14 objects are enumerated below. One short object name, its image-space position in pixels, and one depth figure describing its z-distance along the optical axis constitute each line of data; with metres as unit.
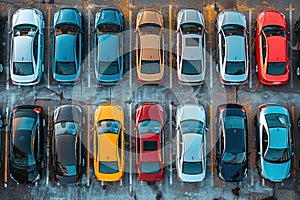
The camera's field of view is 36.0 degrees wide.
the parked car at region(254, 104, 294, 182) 19.66
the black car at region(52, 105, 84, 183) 19.62
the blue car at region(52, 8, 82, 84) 20.30
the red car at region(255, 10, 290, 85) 20.41
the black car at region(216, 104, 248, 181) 19.77
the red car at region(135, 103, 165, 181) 19.92
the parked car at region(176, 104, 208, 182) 19.83
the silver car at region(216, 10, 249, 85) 20.42
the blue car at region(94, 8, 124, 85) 20.42
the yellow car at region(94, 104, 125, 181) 19.80
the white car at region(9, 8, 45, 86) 20.30
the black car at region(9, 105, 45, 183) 19.55
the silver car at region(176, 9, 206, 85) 20.53
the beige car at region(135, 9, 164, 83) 20.50
